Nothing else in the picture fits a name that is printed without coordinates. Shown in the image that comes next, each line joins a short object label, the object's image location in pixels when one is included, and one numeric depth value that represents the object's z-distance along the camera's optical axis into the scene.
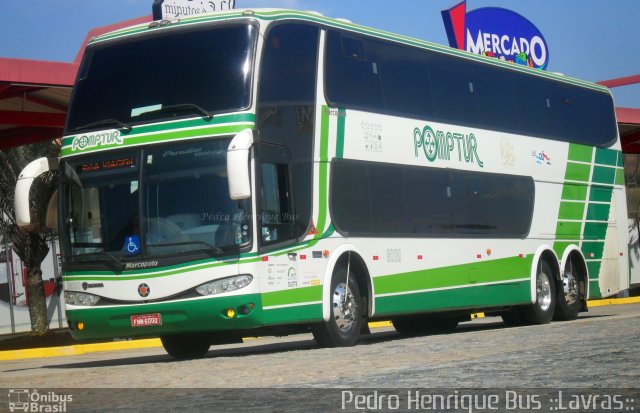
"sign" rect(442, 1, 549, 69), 30.58
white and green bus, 13.48
